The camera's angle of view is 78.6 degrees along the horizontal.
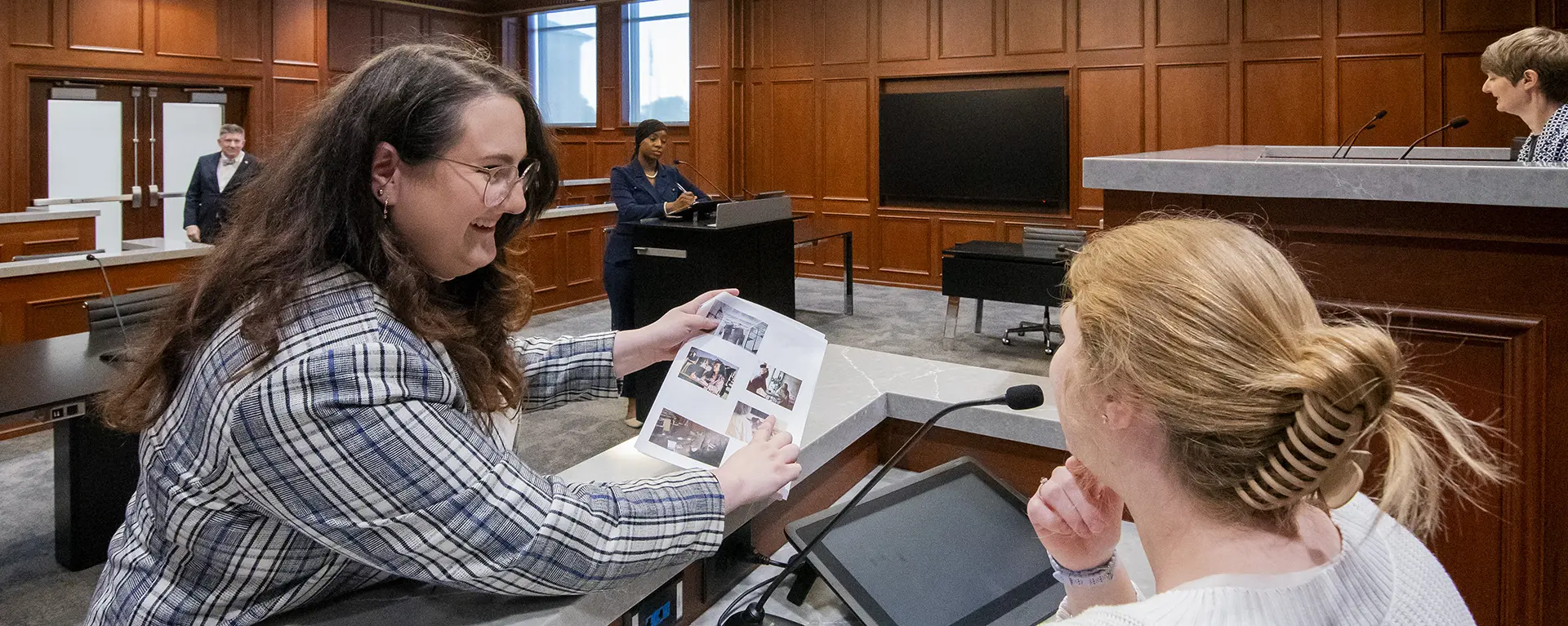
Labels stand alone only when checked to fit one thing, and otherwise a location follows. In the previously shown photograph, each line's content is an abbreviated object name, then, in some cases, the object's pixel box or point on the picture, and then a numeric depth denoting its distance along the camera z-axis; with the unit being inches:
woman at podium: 189.9
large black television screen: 313.3
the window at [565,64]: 400.5
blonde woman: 25.5
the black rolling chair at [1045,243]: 238.8
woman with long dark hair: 32.8
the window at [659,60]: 380.5
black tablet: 46.7
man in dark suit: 246.8
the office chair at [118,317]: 133.0
